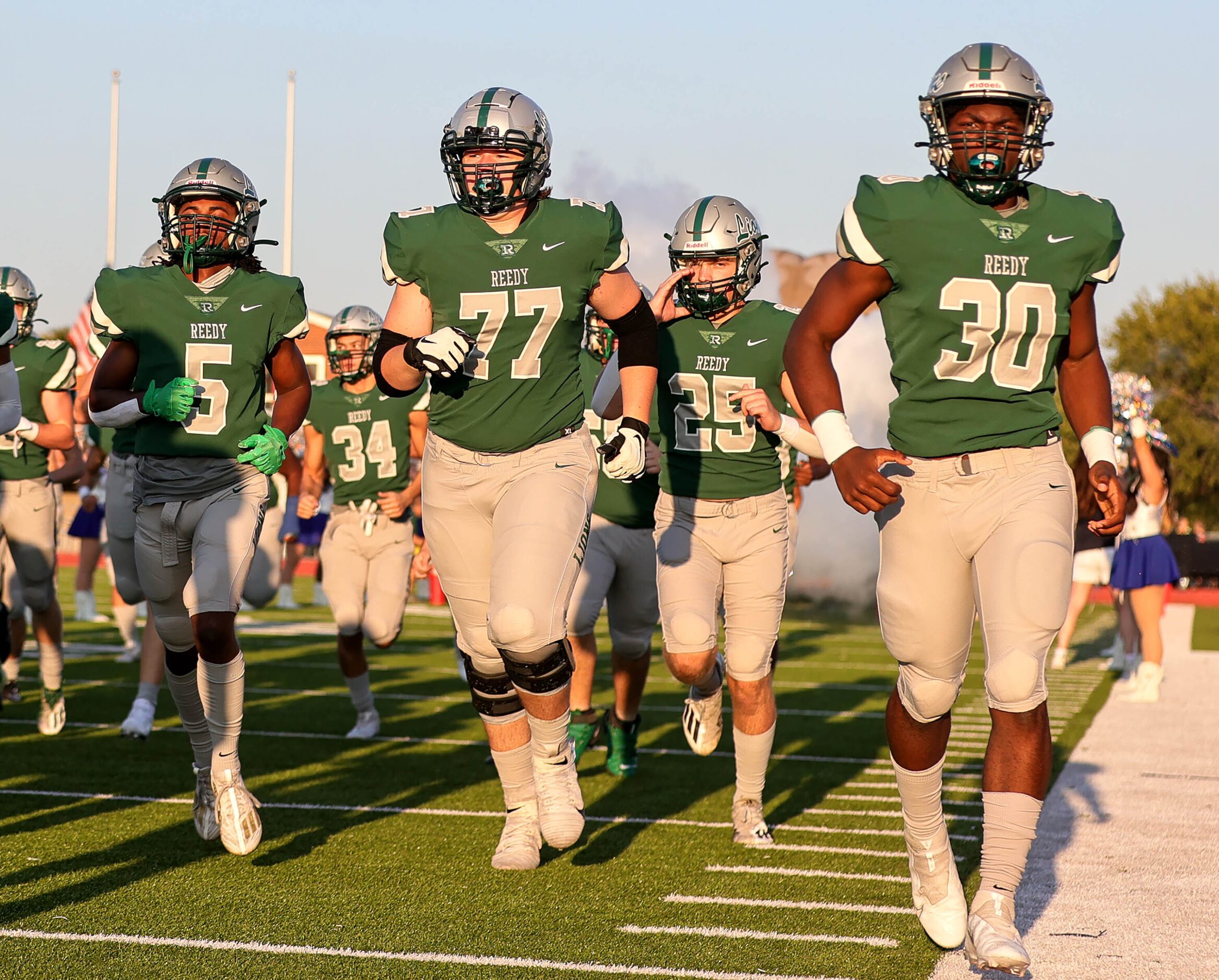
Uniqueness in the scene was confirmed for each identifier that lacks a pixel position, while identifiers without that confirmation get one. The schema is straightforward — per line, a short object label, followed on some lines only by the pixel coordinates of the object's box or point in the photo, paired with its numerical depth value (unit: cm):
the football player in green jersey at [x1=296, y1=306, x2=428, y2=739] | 1623
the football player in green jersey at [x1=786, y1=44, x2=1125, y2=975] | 758
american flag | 5056
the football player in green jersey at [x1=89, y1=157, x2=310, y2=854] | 1066
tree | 7356
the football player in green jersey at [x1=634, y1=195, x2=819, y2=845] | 1137
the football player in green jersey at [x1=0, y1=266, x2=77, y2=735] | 1581
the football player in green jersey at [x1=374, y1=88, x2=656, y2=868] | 944
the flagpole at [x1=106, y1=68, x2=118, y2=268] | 7281
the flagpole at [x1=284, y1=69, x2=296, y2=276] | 7381
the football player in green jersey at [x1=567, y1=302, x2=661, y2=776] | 1416
